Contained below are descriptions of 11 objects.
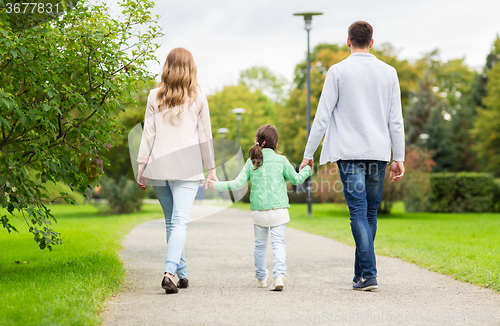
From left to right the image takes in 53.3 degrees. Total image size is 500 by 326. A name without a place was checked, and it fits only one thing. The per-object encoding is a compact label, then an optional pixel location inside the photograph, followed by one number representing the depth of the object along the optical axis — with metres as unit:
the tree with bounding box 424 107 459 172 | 43.53
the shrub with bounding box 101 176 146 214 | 20.81
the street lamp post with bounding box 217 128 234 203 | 9.26
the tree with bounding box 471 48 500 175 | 36.41
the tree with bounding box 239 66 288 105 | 61.34
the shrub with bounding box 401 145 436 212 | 19.25
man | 4.38
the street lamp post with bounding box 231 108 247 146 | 27.46
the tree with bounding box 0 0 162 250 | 4.31
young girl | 4.50
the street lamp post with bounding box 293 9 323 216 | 16.16
